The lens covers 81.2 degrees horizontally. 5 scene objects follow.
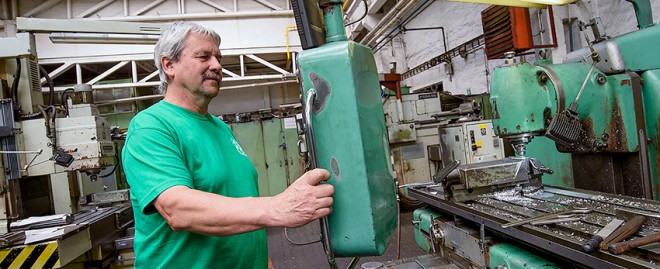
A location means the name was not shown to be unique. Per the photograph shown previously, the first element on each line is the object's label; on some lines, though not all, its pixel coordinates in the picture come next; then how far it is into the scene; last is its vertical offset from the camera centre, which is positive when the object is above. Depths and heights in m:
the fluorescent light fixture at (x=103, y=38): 2.24 +0.75
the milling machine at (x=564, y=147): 1.23 -0.16
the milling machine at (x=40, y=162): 1.83 +0.04
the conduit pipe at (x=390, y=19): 3.46 +1.08
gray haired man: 0.69 -0.07
